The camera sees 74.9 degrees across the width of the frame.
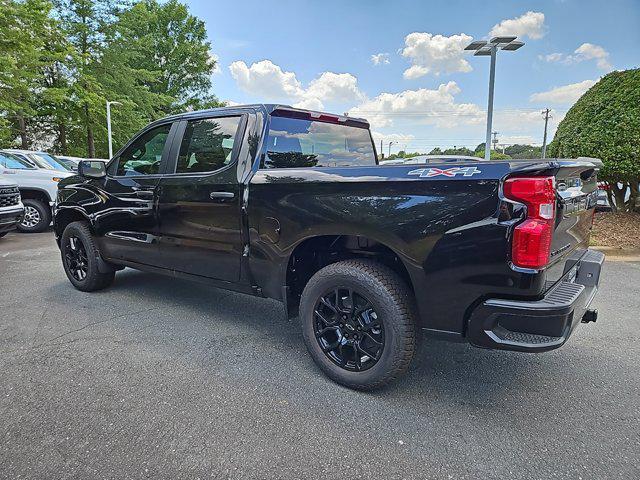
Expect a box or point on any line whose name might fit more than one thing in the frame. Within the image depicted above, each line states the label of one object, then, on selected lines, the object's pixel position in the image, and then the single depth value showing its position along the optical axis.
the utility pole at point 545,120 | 47.84
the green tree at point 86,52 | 19.55
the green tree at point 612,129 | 6.60
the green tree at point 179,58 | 32.16
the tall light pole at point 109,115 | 20.23
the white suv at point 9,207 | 7.11
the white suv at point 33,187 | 8.94
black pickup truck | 2.07
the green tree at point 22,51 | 11.63
